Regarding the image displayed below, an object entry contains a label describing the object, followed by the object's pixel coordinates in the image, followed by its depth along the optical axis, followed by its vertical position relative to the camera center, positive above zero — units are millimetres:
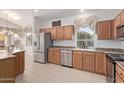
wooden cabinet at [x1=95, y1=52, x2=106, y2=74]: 2606 -621
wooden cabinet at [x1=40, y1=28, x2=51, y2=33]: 4127 +780
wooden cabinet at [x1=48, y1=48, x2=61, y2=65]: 3727 -553
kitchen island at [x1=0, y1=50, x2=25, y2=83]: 1766 -567
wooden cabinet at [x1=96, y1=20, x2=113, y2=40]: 2726 +524
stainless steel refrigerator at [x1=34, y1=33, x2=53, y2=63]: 3896 -79
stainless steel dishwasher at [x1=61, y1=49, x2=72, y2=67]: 3342 -572
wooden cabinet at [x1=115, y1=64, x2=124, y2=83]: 1264 -520
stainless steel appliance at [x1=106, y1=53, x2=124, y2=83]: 1691 -556
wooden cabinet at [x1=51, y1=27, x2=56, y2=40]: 3995 +585
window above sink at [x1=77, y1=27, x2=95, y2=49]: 3414 +285
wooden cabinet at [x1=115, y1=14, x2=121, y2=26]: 2192 +701
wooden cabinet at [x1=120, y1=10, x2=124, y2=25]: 1993 +686
